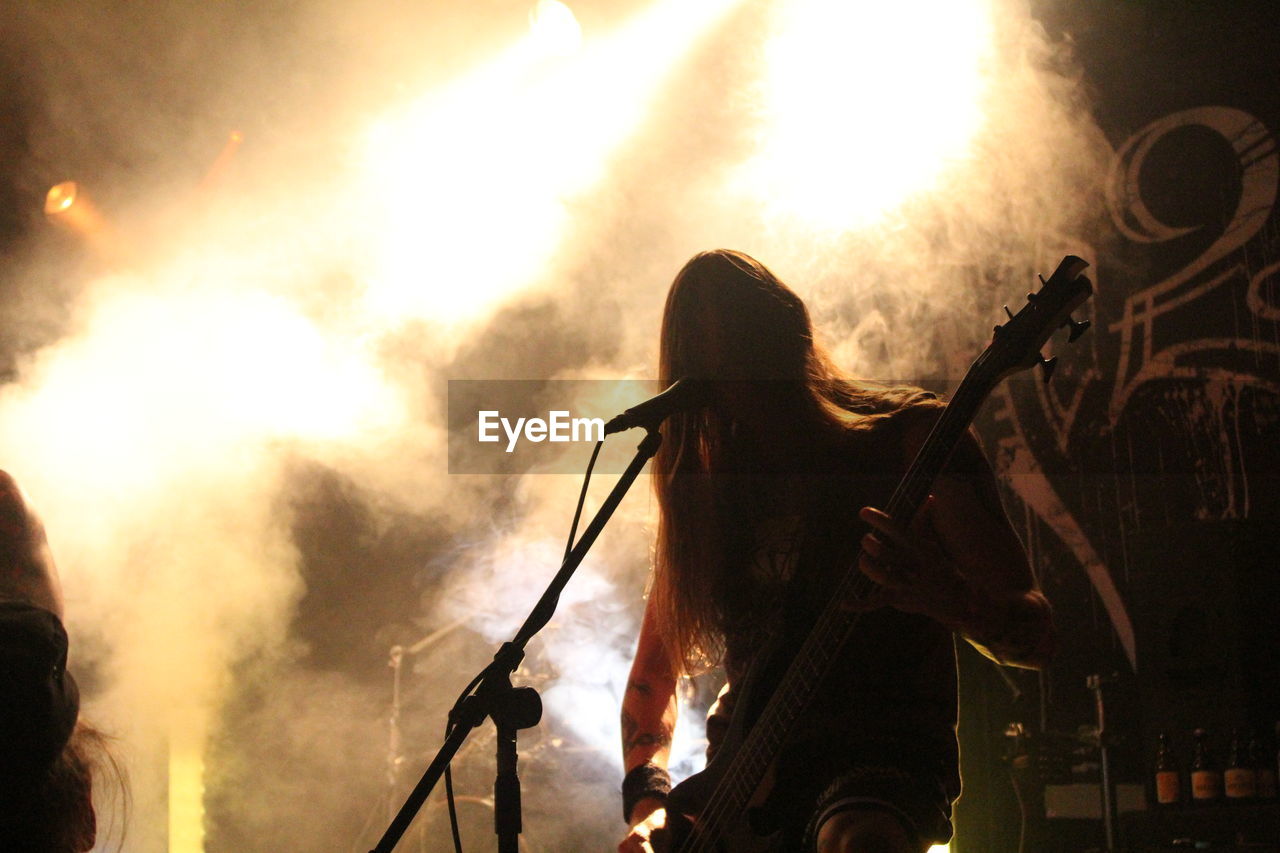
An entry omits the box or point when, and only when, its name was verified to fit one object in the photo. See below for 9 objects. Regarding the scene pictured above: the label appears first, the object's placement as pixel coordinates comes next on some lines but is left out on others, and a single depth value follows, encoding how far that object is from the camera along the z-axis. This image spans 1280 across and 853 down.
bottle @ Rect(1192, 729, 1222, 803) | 3.18
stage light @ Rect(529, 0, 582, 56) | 4.25
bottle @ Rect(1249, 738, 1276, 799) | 3.11
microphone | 1.58
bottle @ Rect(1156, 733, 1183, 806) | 3.30
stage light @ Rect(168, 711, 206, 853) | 4.54
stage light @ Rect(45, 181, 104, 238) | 4.02
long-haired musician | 1.31
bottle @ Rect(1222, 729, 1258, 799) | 3.10
